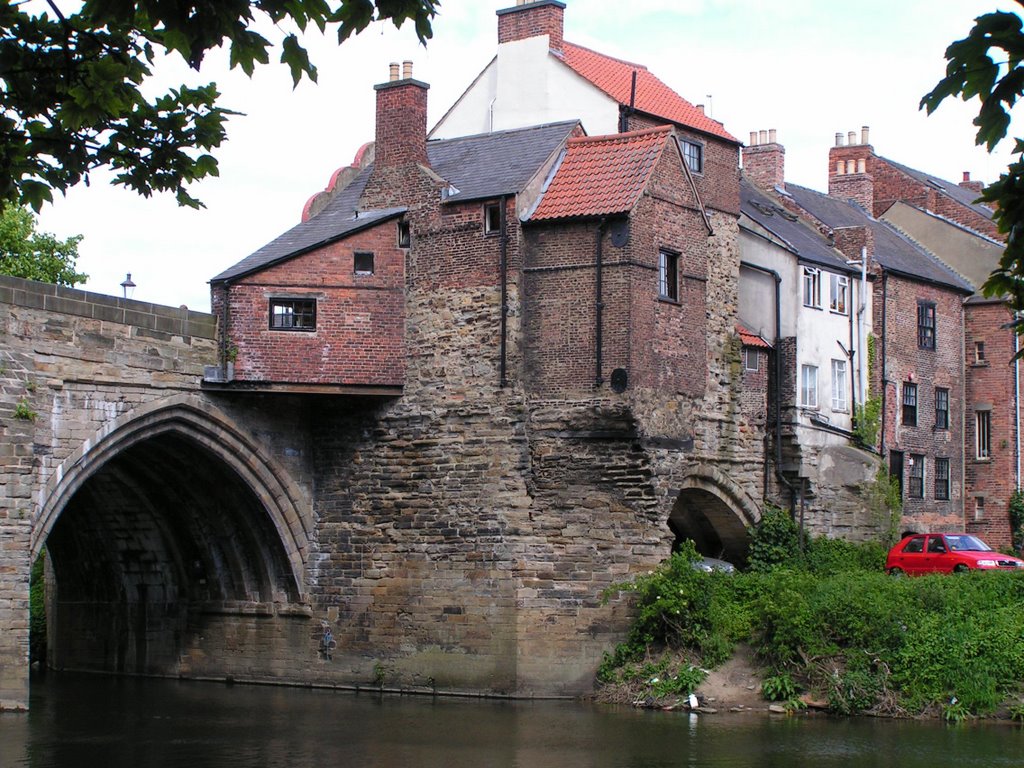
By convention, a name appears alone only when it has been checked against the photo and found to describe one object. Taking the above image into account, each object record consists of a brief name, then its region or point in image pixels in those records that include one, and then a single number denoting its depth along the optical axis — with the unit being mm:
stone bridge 26125
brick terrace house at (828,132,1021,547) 43156
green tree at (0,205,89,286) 44469
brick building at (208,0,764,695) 28359
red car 32969
